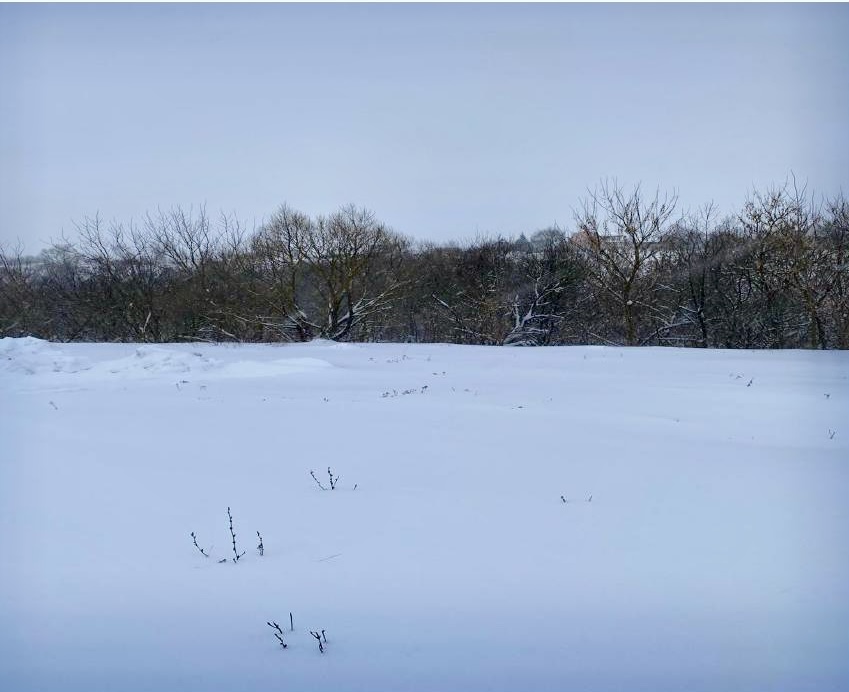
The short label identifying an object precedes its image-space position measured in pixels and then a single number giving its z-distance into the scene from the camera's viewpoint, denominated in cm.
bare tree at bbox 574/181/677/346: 1806
